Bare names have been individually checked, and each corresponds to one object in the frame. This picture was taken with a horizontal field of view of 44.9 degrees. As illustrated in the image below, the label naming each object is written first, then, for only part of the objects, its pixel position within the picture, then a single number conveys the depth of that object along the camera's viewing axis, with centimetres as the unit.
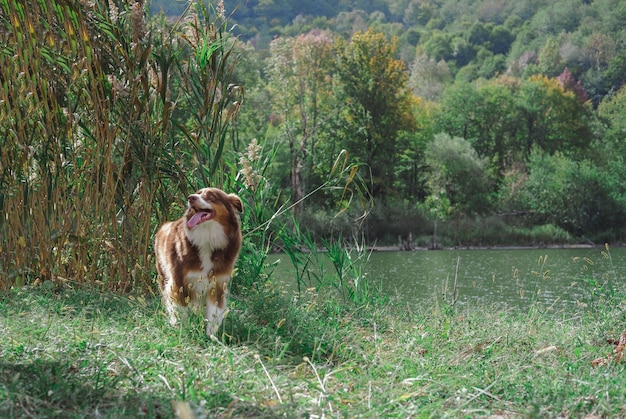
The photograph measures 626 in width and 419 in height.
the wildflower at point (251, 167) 602
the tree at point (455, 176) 4178
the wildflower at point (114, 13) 581
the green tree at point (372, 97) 4031
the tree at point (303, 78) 4059
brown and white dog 452
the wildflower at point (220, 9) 610
